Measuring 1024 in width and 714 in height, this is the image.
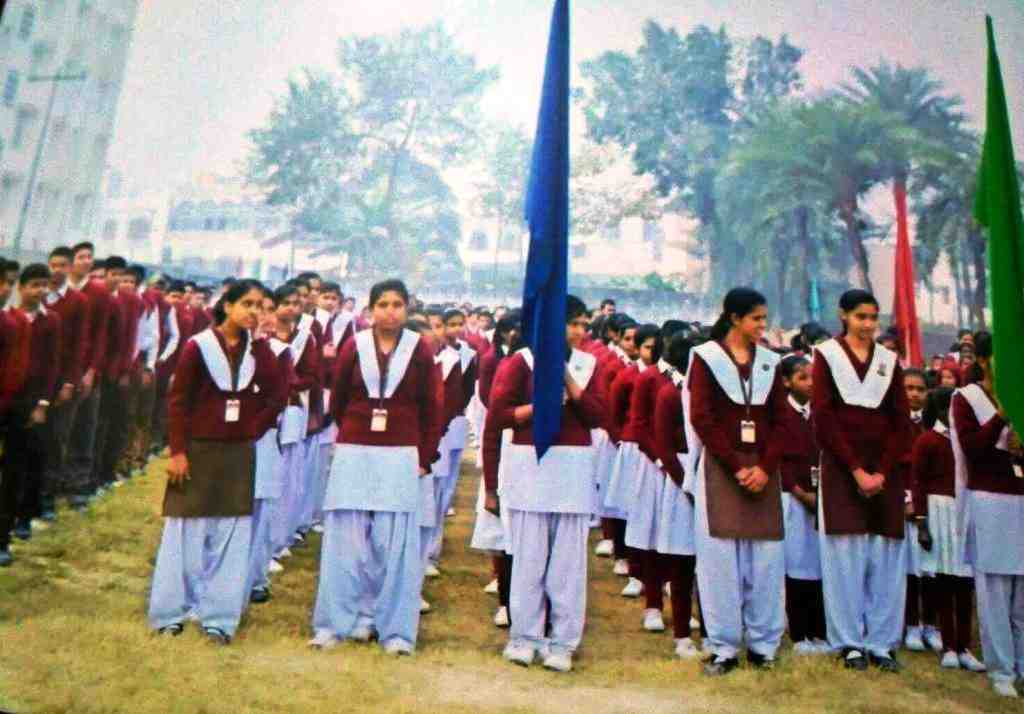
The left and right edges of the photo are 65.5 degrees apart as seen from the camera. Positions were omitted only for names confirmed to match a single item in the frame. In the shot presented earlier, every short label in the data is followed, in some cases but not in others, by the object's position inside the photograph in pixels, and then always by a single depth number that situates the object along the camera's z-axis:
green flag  2.97
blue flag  3.13
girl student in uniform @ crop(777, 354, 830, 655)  3.43
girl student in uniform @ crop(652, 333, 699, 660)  3.33
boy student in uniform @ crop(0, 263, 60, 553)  3.93
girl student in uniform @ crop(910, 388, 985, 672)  3.34
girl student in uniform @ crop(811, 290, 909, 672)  3.15
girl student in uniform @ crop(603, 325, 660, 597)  4.09
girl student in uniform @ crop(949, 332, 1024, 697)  3.07
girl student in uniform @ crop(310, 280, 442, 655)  3.15
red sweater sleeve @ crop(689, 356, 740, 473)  3.03
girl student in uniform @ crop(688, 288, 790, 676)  3.04
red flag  6.24
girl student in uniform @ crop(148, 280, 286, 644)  3.10
